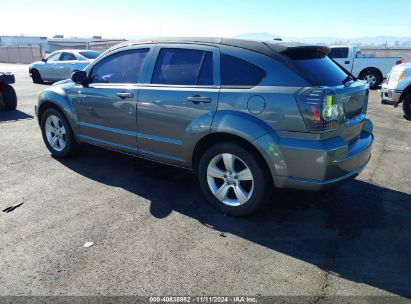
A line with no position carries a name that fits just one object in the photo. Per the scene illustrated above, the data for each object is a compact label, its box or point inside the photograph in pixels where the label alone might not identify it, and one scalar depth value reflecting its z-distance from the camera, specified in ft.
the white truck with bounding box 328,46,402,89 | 48.85
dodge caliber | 10.34
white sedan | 48.77
